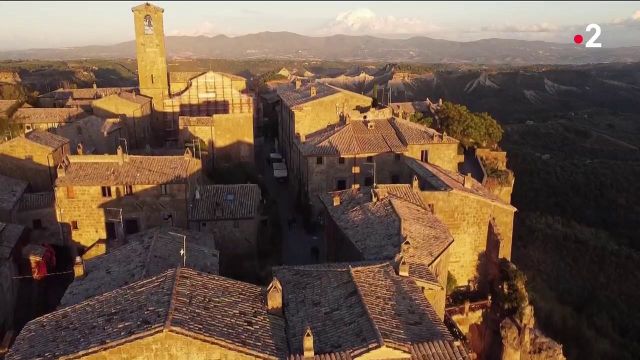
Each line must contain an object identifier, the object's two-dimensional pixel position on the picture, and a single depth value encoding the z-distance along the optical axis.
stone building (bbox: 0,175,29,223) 23.92
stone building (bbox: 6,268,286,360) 11.62
